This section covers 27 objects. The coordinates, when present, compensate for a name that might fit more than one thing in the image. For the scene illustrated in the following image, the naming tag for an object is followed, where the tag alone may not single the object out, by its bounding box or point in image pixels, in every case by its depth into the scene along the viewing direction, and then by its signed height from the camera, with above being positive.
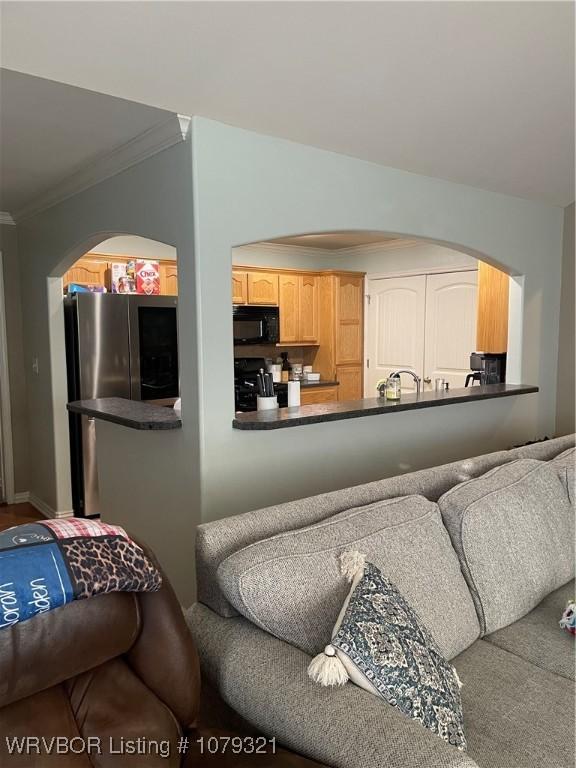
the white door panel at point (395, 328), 5.96 +0.12
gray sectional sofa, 1.23 -0.76
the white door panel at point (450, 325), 5.49 +0.13
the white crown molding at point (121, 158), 2.47 +0.91
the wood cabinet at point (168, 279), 5.15 +0.55
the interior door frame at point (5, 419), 4.63 -0.62
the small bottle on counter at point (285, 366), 6.33 -0.27
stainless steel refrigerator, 4.18 -0.11
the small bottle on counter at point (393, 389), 3.39 -0.29
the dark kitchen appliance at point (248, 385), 5.26 -0.40
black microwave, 5.52 +0.15
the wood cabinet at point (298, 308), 6.02 +0.34
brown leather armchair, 1.01 -0.67
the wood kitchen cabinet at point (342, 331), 6.24 +0.10
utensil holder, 3.05 -0.32
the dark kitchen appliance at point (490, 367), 4.36 -0.21
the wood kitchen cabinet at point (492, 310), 4.33 +0.22
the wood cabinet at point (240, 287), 5.64 +0.52
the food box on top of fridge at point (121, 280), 4.68 +0.49
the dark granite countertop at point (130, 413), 2.64 -0.35
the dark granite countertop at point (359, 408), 2.69 -0.36
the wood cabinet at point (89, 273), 4.72 +0.56
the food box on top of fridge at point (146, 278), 4.68 +0.51
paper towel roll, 3.13 -0.28
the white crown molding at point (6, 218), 4.47 +0.96
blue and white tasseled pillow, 1.30 -0.73
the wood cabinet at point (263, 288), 5.79 +0.53
